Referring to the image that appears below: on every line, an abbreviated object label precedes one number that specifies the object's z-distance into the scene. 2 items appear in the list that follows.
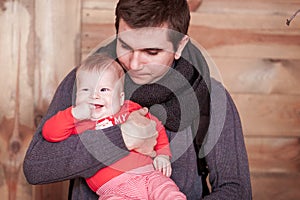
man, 2.26
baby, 2.22
